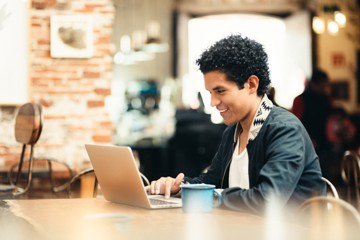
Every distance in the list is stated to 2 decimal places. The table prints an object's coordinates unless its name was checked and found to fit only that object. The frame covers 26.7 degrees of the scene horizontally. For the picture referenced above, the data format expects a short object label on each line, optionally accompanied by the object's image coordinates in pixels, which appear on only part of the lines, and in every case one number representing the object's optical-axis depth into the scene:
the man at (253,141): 2.53
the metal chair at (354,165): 3.86
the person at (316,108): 7.68
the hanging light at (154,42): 12.12
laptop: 2.52
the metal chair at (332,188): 2.74
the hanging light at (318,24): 9.62
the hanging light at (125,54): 12.76
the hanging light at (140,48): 13.07
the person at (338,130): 7.76
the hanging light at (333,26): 9.36
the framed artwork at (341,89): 11.88
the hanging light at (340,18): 8.77
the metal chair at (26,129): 4.21
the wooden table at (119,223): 2.07
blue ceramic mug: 2.46
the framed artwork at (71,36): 5.48
